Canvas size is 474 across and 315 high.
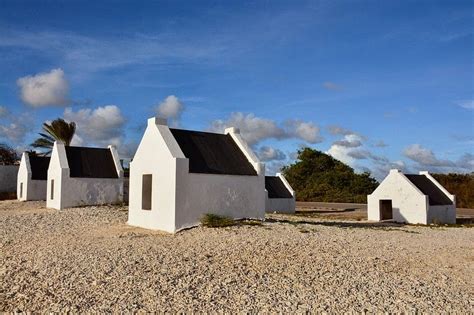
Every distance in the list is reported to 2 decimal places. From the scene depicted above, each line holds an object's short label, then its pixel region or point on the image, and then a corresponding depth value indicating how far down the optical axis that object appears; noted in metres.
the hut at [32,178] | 32.94
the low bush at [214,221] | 15.70
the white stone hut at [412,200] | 24.62
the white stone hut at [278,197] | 29.88
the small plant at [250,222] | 16.48
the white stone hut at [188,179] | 15.62
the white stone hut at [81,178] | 25.22
